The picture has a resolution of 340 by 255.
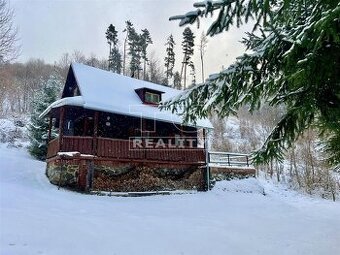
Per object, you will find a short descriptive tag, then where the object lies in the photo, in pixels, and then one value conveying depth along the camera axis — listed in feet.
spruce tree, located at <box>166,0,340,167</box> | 12.85
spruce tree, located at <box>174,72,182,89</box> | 147.23
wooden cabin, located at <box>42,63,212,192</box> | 48.52
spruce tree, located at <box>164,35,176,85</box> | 147.95
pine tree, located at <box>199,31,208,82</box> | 143.44
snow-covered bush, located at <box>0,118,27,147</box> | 84.99
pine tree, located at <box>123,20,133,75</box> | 140.83
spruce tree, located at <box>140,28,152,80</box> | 143.74
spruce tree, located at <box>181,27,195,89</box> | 142.33
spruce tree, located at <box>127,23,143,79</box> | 139.74
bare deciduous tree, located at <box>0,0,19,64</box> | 61.67
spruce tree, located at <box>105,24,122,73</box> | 136.67
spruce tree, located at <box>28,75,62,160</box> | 70.03
